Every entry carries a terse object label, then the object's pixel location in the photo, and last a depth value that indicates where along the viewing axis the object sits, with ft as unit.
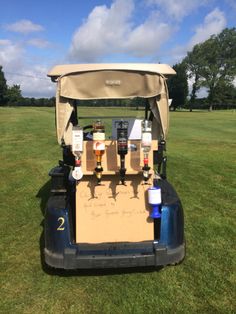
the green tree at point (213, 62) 155.15
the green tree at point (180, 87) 147.20
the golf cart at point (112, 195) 9.26
